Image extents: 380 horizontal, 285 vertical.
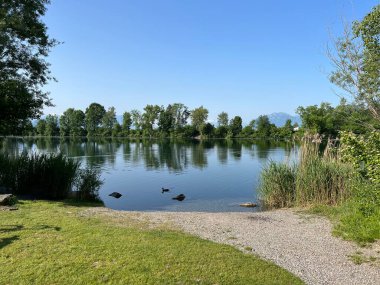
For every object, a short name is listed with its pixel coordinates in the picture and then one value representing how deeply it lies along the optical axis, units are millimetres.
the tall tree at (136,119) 134750
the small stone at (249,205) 16523
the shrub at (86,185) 15125
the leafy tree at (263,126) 116569
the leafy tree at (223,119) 130125
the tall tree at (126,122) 136375
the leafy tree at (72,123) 139000
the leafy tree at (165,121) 128125
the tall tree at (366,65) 12714
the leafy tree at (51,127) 138000
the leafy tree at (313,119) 72019
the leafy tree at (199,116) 126738
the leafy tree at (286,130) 100625
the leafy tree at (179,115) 131625
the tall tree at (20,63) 13062
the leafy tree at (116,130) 135250
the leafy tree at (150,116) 128875
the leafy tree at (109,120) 141925
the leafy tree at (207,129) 120812
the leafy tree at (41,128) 140125
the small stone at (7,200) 10414
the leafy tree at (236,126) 123188
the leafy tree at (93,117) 140375
